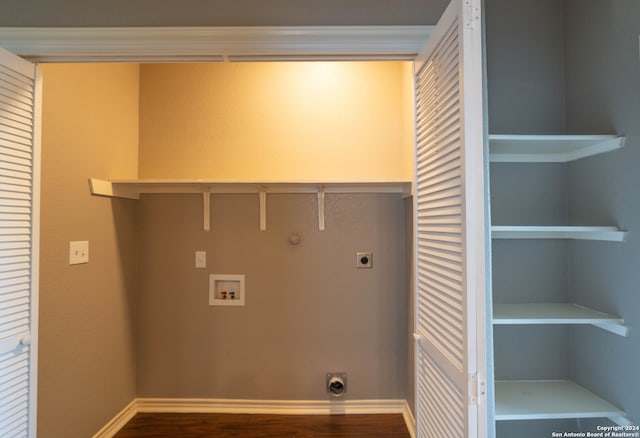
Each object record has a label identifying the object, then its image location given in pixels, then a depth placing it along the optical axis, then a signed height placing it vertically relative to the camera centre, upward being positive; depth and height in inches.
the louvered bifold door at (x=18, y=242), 50.1 -1.6
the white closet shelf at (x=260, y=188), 92.6 +12.0
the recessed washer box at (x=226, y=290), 99.5 -17.0
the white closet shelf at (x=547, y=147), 52.1 +13.8
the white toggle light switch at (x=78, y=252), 75.3 -4.5
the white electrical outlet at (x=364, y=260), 99.1 -8.4
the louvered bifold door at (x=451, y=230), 38.0 +0.0
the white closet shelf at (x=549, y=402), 51.3 -27.4
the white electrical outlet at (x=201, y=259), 99.8 -8.0
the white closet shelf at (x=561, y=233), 51.0 -0.5
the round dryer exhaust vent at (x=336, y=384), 95.7 -42.7
